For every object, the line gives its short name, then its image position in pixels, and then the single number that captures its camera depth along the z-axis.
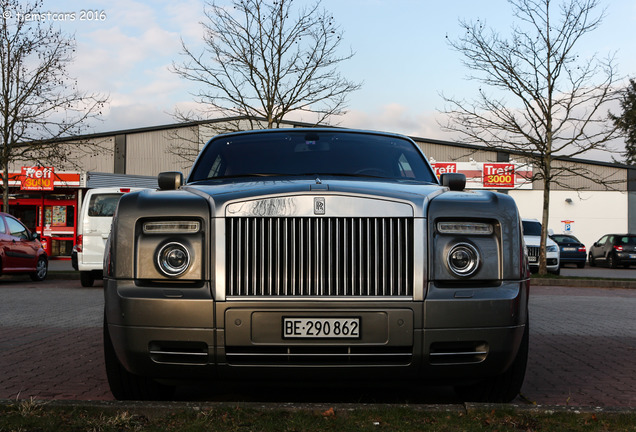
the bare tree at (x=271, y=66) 21.31
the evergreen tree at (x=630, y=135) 60.34
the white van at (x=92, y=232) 15.99
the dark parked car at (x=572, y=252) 33.66
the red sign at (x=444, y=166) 41.25
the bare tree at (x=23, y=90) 22.34
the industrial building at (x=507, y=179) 42.43
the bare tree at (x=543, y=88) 21.34
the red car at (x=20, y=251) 17.67
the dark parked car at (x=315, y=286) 3.75
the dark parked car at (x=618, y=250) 33.38
